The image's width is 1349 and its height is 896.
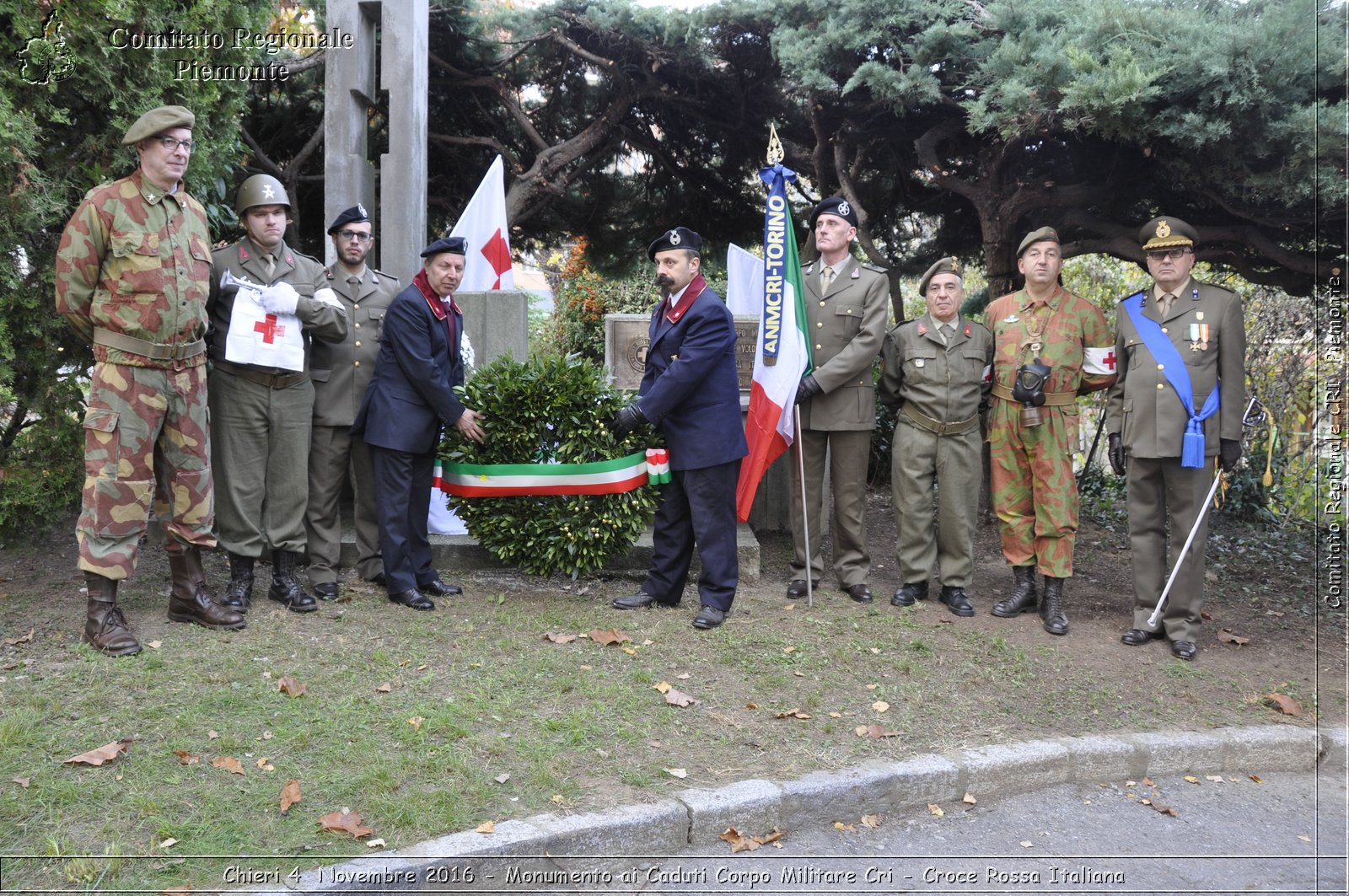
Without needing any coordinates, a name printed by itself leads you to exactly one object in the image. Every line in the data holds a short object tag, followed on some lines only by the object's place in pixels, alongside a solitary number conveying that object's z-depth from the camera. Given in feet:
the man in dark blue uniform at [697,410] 17.75
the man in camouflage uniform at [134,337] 14.76
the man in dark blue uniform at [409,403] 17.94
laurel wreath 18.74
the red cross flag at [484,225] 27.12
